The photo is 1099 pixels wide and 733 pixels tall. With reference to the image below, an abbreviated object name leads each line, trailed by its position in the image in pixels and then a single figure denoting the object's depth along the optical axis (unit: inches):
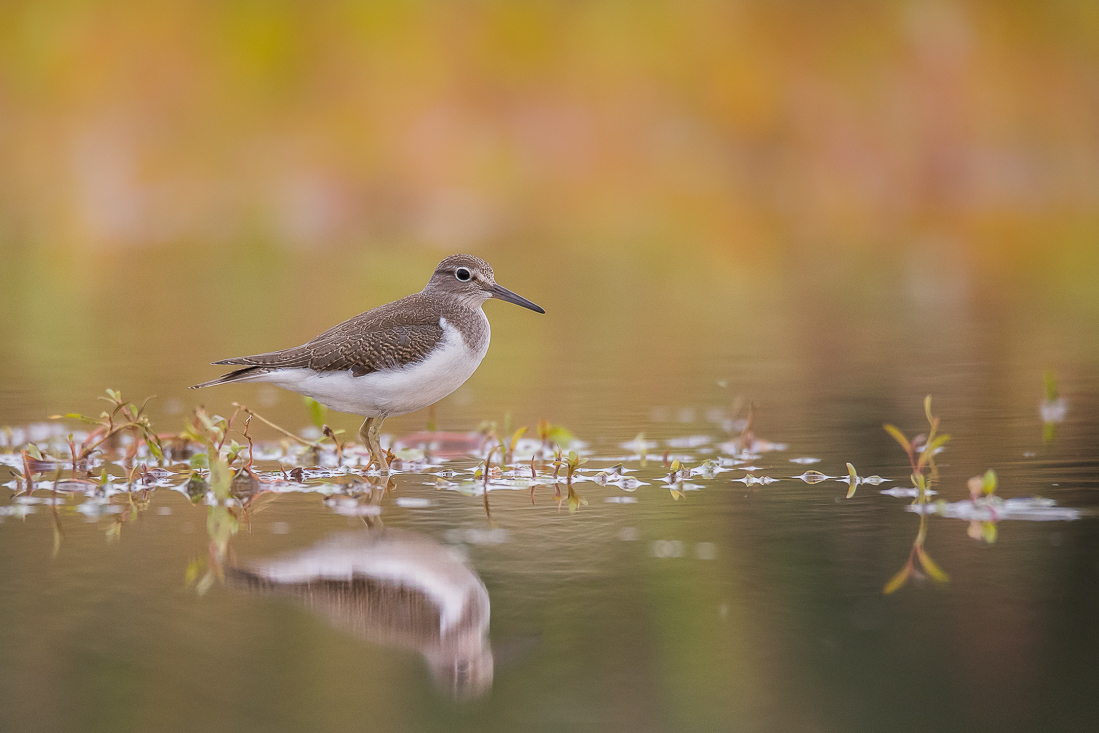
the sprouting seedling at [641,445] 604.3
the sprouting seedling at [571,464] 540.4
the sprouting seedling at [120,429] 552.1
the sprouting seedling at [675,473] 546.9
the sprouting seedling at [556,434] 624.1
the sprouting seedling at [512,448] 567.5
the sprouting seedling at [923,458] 496.8
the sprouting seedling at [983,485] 473.9
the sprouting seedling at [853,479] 526.3
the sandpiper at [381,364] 585.0
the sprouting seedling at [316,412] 653.5
